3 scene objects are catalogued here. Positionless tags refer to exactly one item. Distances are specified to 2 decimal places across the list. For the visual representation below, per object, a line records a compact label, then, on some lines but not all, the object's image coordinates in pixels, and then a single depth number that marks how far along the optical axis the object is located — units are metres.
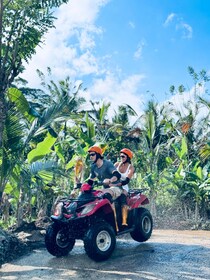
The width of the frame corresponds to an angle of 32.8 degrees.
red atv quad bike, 5.84
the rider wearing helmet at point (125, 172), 6.60
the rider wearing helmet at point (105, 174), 6.27
